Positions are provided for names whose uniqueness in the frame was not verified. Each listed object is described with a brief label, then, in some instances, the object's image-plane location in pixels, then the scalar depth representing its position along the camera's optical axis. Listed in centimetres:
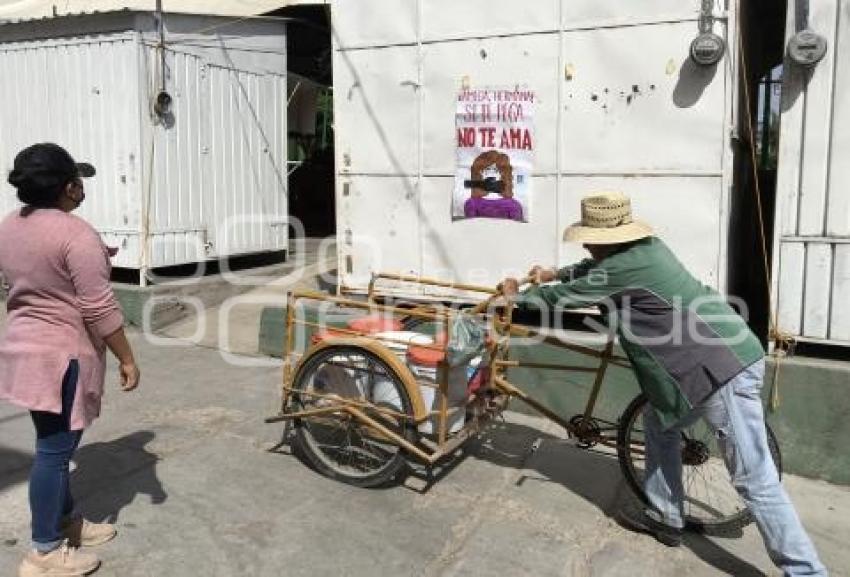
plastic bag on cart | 400
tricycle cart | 413
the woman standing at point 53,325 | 317
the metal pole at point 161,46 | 773
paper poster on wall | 579
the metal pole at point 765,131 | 813
